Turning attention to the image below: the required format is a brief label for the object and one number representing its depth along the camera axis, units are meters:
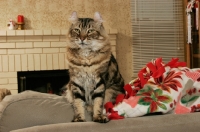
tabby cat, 1.48
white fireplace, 2.88
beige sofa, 1.19
